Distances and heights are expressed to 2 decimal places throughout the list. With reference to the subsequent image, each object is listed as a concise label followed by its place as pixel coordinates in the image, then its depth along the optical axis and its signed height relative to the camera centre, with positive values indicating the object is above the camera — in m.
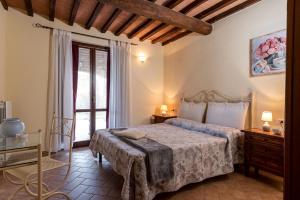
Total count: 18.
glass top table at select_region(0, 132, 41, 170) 1.52 -0.41
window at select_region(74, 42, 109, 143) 4.28 +0.16
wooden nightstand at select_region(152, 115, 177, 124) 4.61 -0.52
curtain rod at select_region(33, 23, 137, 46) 3.69 +1.39
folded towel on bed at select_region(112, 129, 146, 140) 2.61 -0.52
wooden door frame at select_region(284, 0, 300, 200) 0.62 -0.03
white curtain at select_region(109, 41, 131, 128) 4.51 +0.29
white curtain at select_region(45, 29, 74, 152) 3.81 +0.31
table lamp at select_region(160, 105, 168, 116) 4.84 -0.30
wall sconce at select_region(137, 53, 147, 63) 4.96 +1.06
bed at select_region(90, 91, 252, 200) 1.99 -0.71
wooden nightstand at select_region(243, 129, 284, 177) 2.39 -0.71
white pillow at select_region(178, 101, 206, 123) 3.76 -0.26
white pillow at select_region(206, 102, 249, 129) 3.04 -0.27
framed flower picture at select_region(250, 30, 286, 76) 2.74 +0.69
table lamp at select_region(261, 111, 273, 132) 2.67 -0.28
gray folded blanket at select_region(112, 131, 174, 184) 2.01 -0.70
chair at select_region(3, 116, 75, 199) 1.76 -0.72
